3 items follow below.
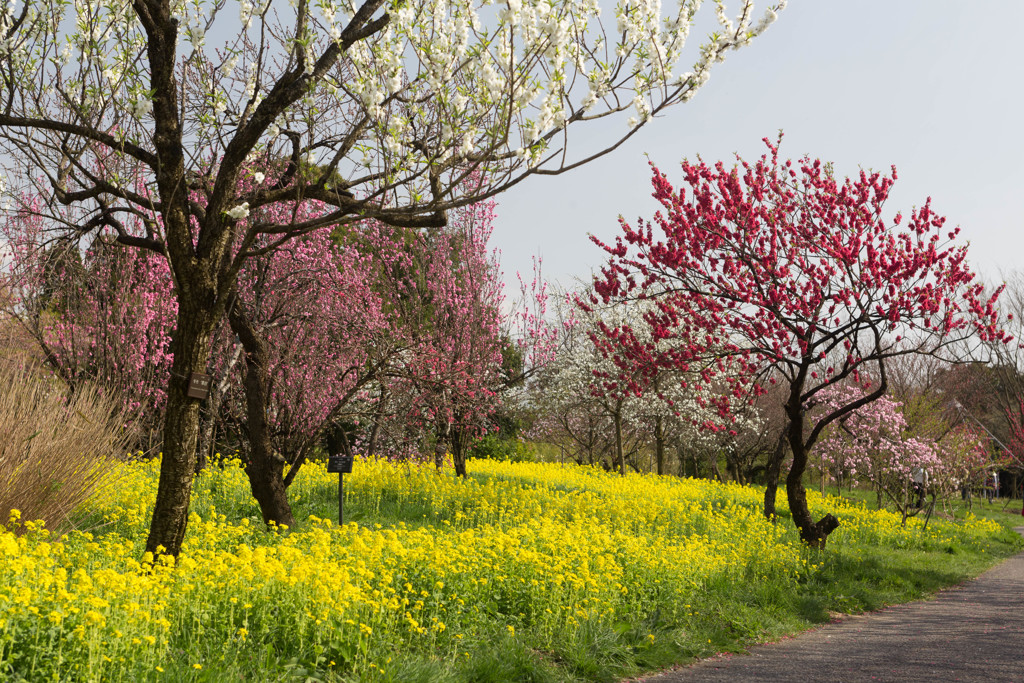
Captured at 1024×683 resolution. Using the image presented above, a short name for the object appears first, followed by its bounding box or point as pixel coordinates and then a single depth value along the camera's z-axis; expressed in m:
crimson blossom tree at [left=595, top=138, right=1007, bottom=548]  11.23
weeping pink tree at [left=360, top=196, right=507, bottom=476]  13.96
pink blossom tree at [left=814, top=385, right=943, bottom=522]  19.06
